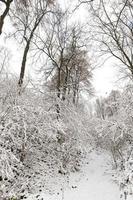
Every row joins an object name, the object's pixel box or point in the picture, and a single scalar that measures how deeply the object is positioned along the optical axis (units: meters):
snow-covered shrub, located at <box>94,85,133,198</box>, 5.17
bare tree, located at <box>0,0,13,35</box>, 5.39
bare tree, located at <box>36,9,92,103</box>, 8.78
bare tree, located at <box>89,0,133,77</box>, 7.50
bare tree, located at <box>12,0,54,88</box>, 7.37
